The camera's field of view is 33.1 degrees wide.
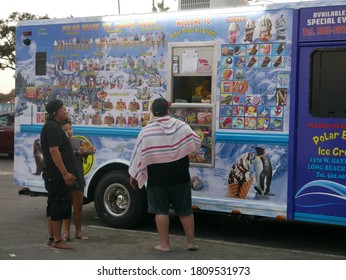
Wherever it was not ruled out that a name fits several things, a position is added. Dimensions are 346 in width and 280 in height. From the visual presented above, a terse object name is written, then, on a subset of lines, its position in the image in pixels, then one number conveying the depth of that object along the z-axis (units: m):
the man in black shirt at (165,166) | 6.53
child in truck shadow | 7.18
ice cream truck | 6.60
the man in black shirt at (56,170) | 6.53
